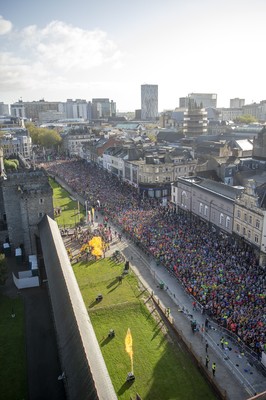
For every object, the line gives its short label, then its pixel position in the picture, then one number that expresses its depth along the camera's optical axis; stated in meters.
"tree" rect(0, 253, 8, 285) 34.62
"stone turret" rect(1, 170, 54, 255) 43.34
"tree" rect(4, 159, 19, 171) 76.81
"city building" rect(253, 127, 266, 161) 64.44
